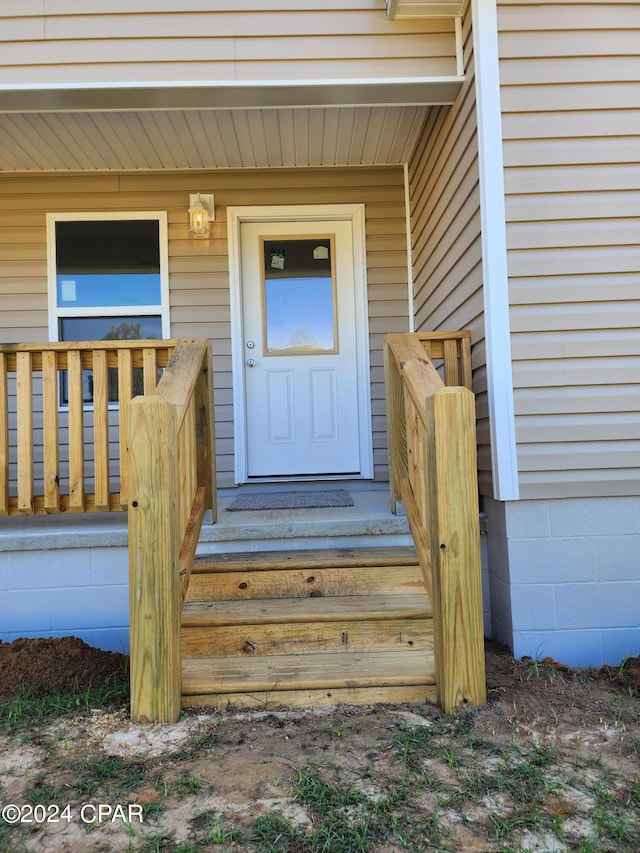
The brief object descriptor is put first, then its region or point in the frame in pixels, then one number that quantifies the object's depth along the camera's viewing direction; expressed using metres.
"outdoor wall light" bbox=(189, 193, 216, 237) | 4.00
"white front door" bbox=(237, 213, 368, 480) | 4.16
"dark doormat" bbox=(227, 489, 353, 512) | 3.31
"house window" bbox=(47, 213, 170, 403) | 4.09
